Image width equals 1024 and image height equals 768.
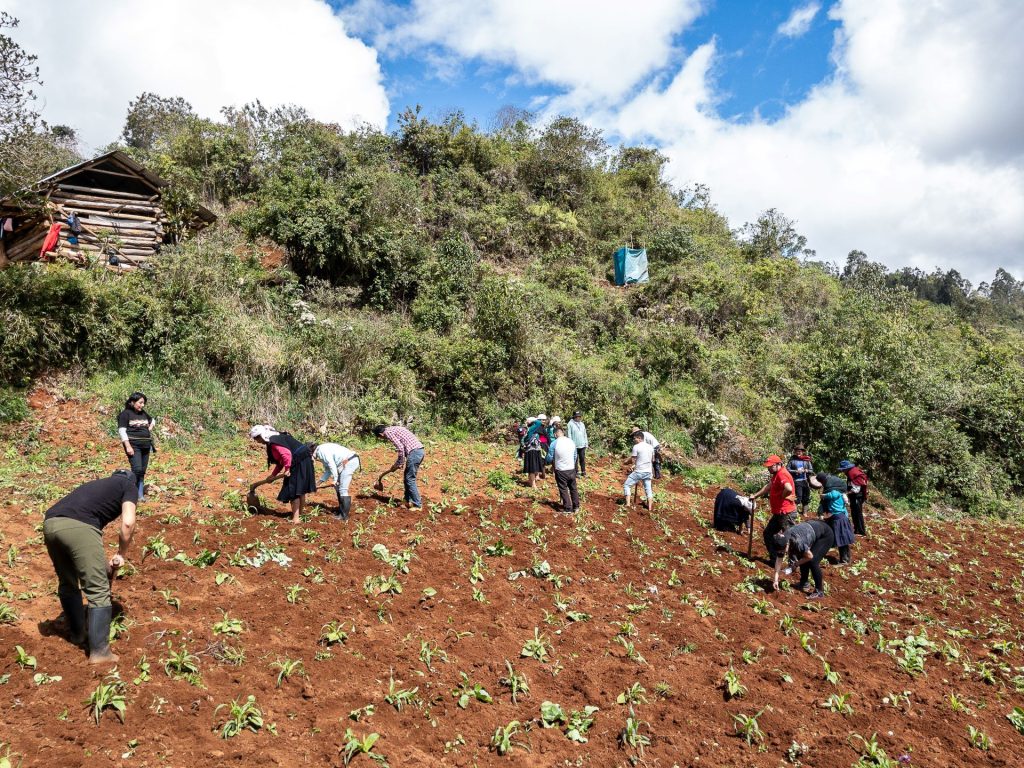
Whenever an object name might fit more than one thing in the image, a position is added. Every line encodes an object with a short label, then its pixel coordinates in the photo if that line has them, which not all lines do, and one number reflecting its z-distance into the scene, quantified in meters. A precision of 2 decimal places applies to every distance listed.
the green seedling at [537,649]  6.20
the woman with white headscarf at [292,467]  8.57
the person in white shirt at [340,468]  8.99
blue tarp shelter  25.30
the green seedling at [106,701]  4.43
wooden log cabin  17.05
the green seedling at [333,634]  5.90
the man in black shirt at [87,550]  5.05
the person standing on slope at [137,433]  9.02
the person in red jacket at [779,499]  8.70
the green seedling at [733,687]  5.77
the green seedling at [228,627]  5.78
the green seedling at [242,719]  4.47
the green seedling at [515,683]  5.54
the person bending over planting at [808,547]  8.37
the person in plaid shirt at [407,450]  9.84
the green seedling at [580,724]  5.05
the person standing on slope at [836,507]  9.78
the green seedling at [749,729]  5.22
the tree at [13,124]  11.87
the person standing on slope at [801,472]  11.41
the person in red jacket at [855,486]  11.60
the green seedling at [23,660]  4.91
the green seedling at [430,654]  5.80
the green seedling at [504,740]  4.79
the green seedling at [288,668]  5.25
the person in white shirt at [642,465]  11.73
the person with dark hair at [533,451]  12.53
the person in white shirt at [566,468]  10.72
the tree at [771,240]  34.25
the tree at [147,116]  33.13
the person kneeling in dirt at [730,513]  11.26
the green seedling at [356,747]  4.45
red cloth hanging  16.23
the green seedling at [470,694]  5.30
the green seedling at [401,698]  5.13
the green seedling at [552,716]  5.21
